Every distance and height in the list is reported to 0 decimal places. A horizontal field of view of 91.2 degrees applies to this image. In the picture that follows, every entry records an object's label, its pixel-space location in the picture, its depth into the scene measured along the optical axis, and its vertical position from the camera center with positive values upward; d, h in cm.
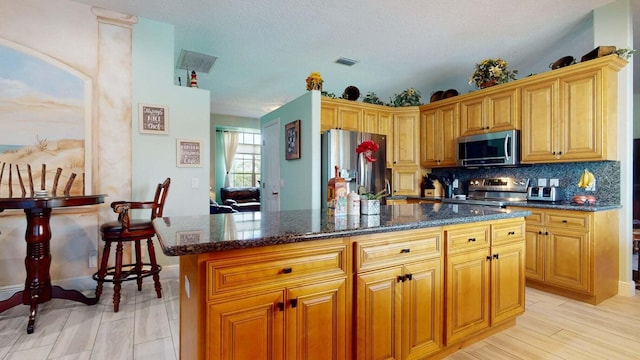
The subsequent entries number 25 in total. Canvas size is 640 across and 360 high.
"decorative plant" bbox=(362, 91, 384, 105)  463 +117
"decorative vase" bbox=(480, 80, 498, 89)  387 +119
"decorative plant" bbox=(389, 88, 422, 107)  485 +124
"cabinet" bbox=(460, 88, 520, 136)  365 +83
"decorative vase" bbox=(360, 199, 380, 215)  195 -18
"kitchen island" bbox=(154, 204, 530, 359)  119 -48
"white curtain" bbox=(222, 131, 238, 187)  846 +83
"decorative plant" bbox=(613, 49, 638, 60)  285 +115
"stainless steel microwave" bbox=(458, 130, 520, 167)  362 +37
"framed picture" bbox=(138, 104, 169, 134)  330 +64
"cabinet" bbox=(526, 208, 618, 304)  275 -69
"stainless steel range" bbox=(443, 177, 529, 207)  380 -16
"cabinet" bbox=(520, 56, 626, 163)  290 +65
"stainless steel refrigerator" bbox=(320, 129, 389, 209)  385 +21
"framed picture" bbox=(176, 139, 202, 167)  349 +29
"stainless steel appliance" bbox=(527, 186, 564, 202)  335 -16
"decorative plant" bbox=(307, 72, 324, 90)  391 +122
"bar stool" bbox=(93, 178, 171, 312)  250 -47
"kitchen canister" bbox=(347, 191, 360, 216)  192 -16
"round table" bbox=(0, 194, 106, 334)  229 -59
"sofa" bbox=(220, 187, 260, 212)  764 -47
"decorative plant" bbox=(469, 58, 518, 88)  382 +131
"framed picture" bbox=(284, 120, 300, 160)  418 +54
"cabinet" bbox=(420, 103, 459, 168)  436 +63
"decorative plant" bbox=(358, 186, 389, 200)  198 -11
